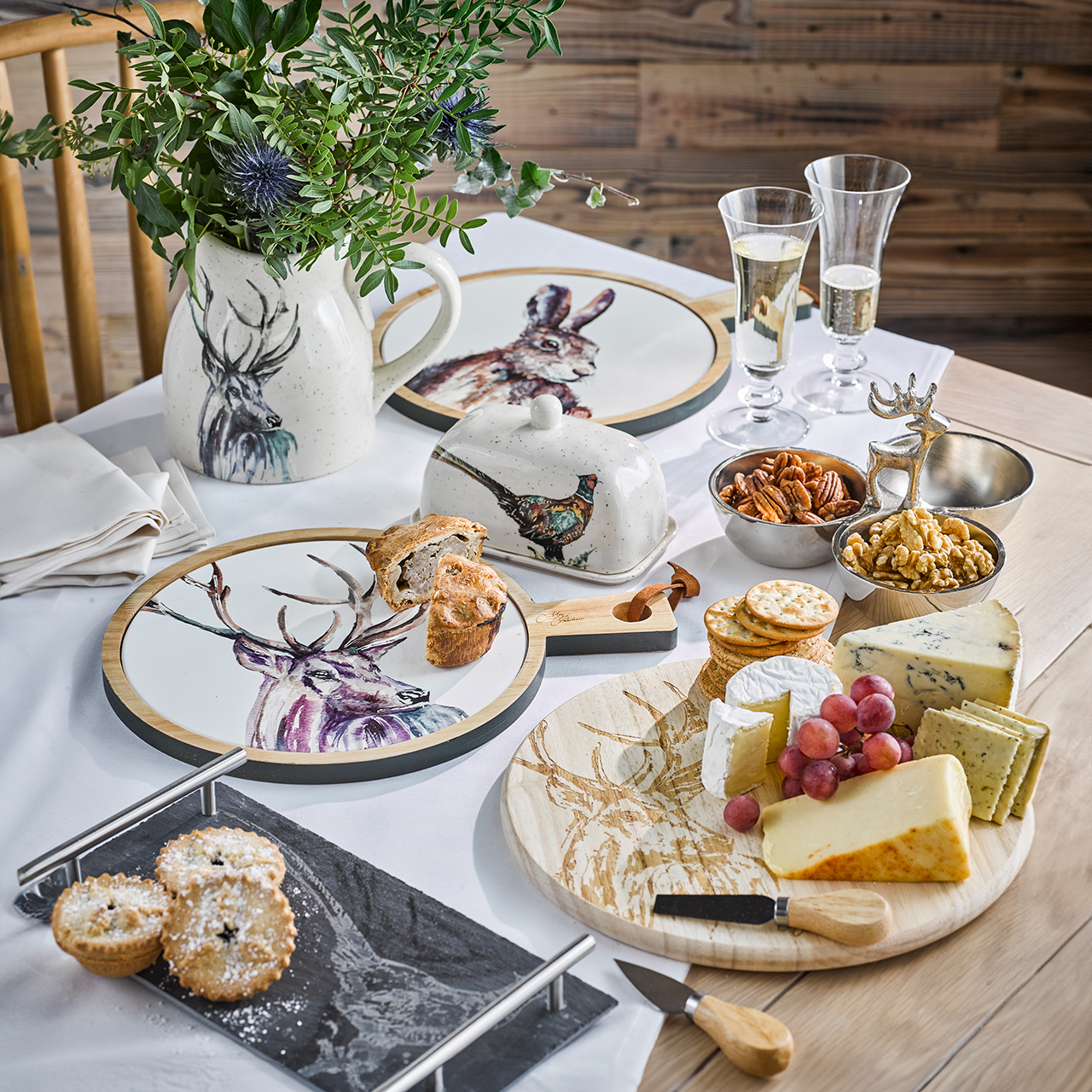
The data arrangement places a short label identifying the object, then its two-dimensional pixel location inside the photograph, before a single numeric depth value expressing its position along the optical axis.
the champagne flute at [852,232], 1.42
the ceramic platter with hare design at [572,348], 1.52
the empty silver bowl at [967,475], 1.29
